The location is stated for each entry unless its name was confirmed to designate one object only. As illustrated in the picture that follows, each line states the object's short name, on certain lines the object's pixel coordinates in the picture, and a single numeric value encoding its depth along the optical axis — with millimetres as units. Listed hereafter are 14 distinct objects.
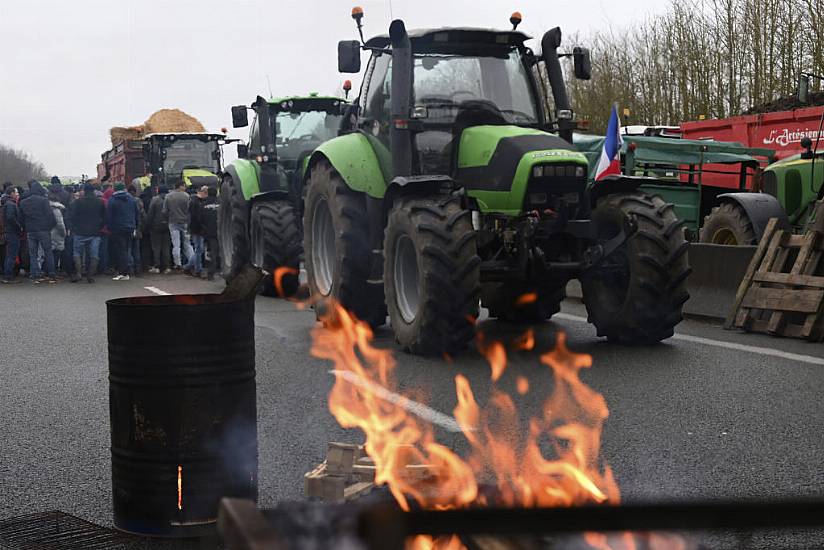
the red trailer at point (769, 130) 17594
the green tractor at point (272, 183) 13688
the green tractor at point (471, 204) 8406
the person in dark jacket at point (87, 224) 19891
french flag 16922
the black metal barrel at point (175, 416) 4027
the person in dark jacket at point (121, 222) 20188
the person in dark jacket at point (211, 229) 19562
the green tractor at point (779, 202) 12648
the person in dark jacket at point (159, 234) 21359
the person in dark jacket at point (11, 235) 20156
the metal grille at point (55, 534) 3996
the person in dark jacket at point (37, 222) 19719
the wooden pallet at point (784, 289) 9680
